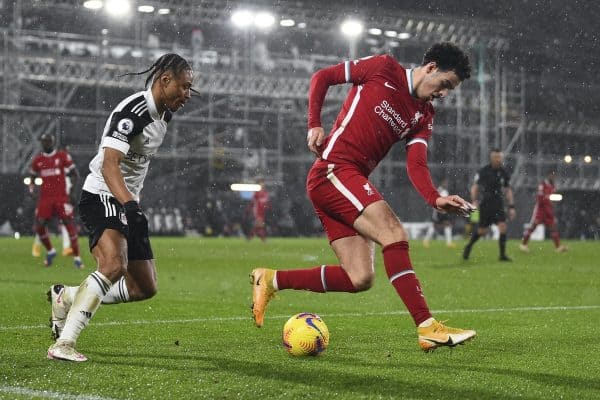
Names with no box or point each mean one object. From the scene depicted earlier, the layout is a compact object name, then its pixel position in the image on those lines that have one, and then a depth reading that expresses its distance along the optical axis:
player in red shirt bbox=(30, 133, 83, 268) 17.34
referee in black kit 18.88
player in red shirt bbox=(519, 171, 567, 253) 24.27
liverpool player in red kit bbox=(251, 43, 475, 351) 5.98
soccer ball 5.94
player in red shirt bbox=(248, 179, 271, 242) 32.07
